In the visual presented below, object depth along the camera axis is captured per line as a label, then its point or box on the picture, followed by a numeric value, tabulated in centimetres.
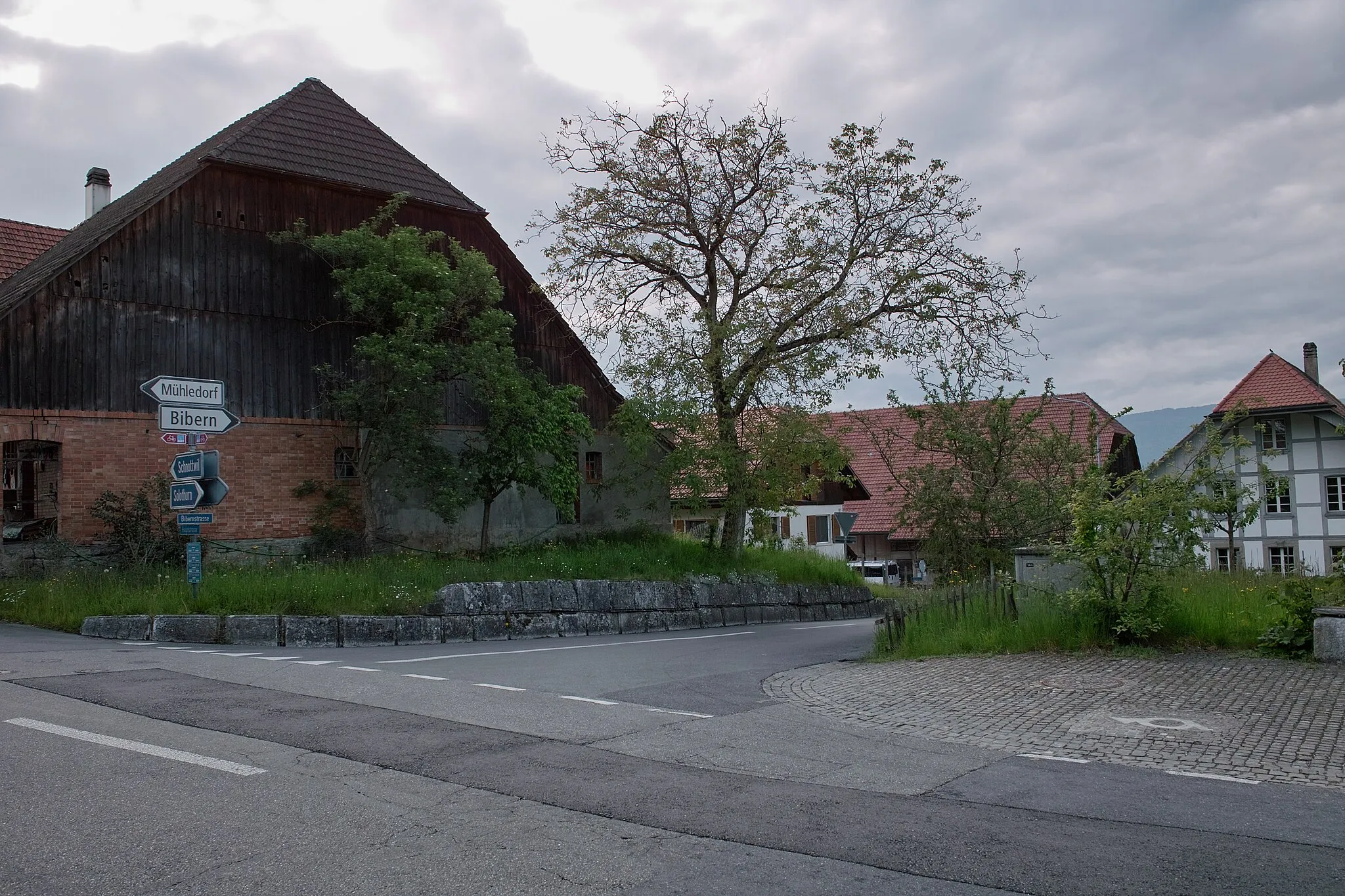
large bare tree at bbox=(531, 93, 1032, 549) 2411
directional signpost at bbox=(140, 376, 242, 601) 1417
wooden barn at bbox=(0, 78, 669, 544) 1888
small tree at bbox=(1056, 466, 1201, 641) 1180
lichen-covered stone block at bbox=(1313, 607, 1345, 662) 1089
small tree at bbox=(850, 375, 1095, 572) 1925
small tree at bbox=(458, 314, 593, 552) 2166
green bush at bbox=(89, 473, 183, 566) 1853
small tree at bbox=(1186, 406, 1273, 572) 1172
